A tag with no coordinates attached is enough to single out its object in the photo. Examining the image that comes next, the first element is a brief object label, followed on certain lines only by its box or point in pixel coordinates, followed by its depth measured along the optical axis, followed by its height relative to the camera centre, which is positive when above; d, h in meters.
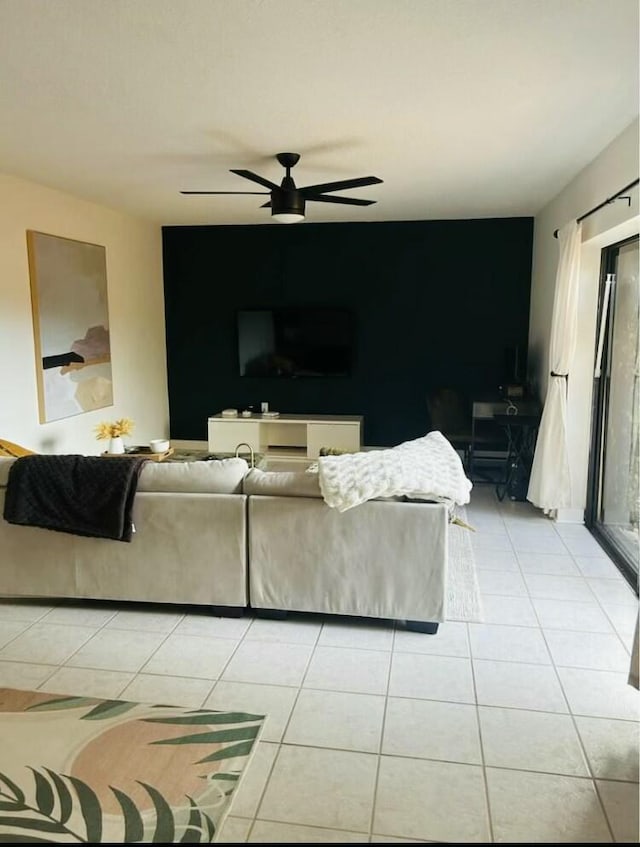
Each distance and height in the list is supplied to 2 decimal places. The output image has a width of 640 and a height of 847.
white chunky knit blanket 3.08 -0.71
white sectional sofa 3.13 -1.11
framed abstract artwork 5.09 +0.01
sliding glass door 4.10 -0.59
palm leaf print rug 1.99 -1.49
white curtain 4.67 -0.58
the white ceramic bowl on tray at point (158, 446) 5.20 -0.94
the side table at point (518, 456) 5.49 -1.10
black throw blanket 3.26 -0.84
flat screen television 7.06 -0.15
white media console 6.85 -1.13
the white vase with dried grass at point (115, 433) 5.11 -0.82
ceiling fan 4.04 +0.83
